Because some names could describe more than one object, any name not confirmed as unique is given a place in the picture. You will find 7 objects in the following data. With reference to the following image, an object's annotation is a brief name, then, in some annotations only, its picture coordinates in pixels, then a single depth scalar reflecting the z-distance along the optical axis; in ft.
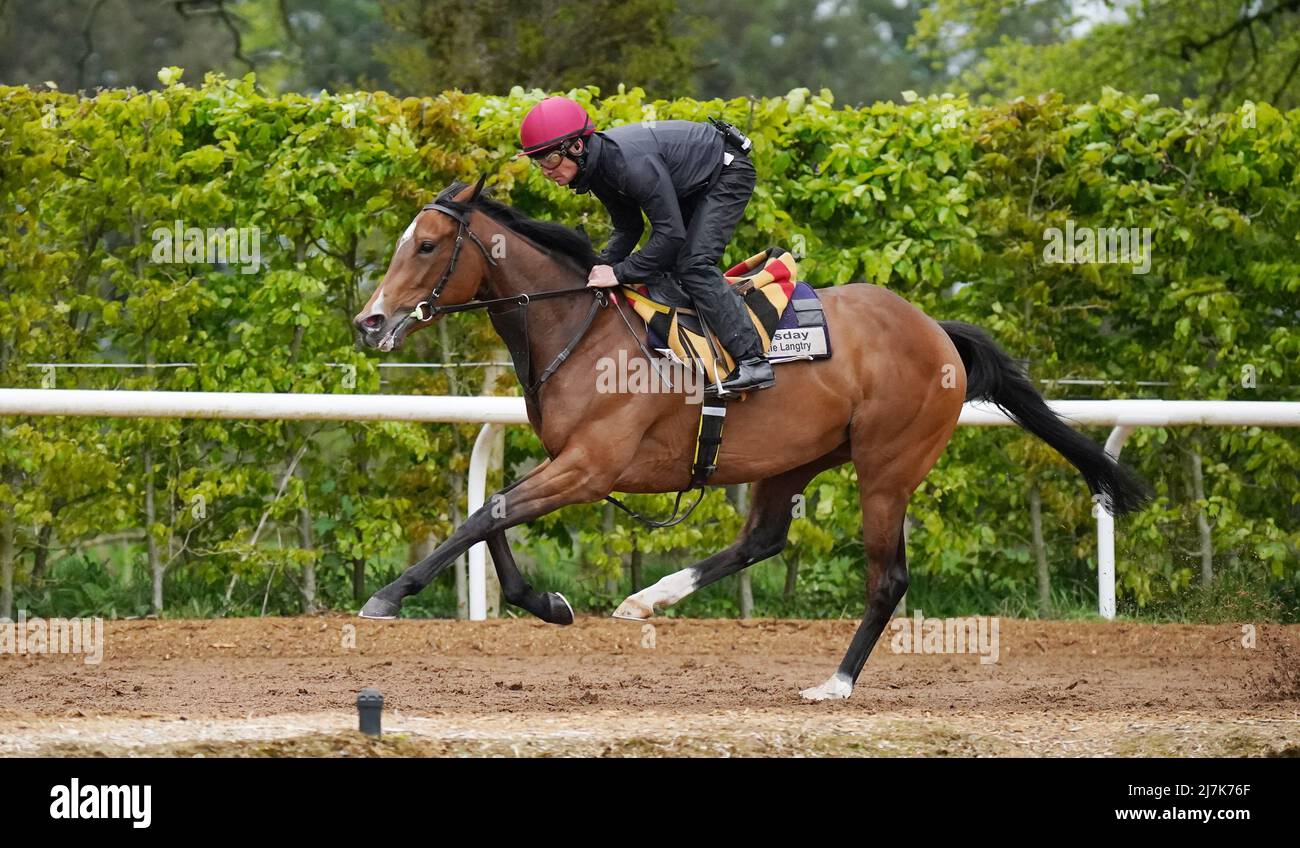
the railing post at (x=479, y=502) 53.16
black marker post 31.58
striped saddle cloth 42.68
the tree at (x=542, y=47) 97.96
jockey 41.09
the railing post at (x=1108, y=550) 55.67
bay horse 41.70
